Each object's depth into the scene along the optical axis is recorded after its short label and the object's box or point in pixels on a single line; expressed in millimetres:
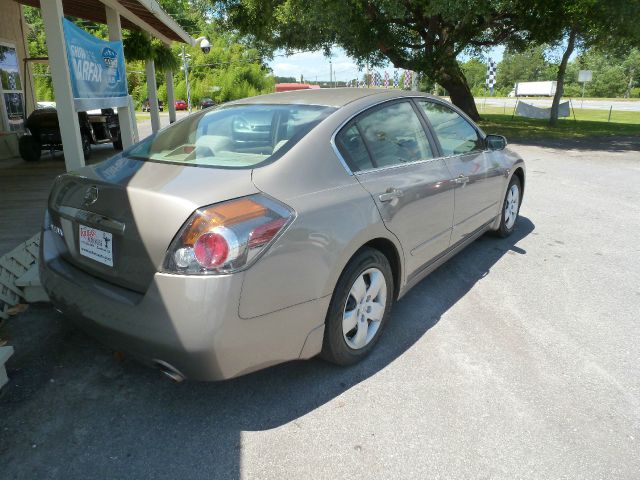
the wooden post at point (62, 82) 5742
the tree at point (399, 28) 14031
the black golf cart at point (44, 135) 10664
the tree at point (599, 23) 13578
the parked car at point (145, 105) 50469
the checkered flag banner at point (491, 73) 33181
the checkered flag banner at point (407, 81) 33856
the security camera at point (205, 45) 23984
